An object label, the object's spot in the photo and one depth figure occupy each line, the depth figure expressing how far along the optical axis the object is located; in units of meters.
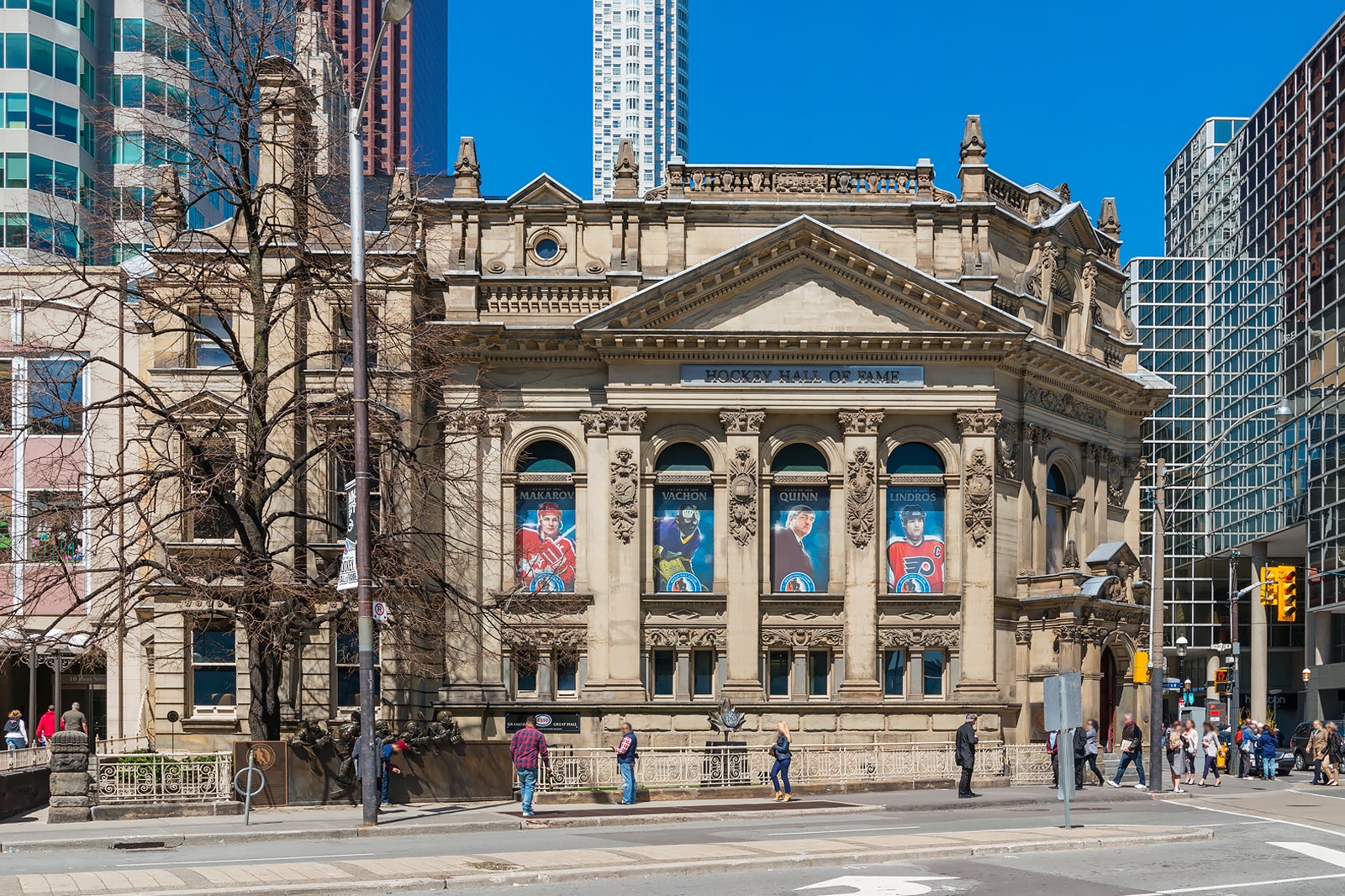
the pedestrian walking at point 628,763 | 32.12
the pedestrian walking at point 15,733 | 43.59
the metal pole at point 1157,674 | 38.81
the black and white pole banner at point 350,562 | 27.86
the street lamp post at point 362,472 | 27.27
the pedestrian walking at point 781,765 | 34.00
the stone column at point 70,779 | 30.11
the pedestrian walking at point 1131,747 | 41.62
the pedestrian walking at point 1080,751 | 39.53
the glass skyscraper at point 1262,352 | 84.50
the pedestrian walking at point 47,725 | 47.38
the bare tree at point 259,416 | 31.84
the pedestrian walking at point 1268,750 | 48.78
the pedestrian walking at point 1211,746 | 43.97
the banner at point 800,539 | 48.88
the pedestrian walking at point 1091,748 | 40.69
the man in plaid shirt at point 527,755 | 29.45
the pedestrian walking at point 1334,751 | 46.78
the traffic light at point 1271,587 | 51.66
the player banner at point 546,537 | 49.28
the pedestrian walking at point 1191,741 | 43.22
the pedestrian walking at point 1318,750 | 46.38
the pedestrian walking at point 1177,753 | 40.09
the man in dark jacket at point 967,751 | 34.50
